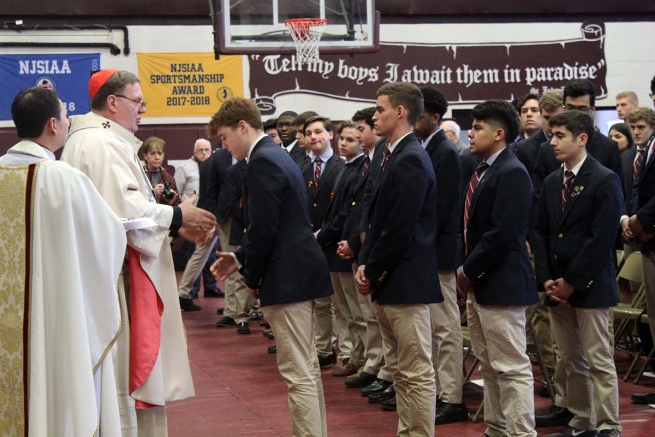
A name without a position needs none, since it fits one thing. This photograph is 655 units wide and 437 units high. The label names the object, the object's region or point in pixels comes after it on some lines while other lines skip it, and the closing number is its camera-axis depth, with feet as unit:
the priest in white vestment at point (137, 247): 14.30
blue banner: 43.04
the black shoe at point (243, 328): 29.48
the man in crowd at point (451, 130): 29.14
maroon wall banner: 46.88
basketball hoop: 35.83
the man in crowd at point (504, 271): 15.61
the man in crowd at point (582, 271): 16.53
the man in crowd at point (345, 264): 23.38
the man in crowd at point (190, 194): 33.91
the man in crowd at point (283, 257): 15.12
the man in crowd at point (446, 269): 18.65
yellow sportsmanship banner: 45.09
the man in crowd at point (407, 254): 15.35
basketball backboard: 35.73
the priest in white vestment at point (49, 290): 12.61
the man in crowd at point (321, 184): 24.77
